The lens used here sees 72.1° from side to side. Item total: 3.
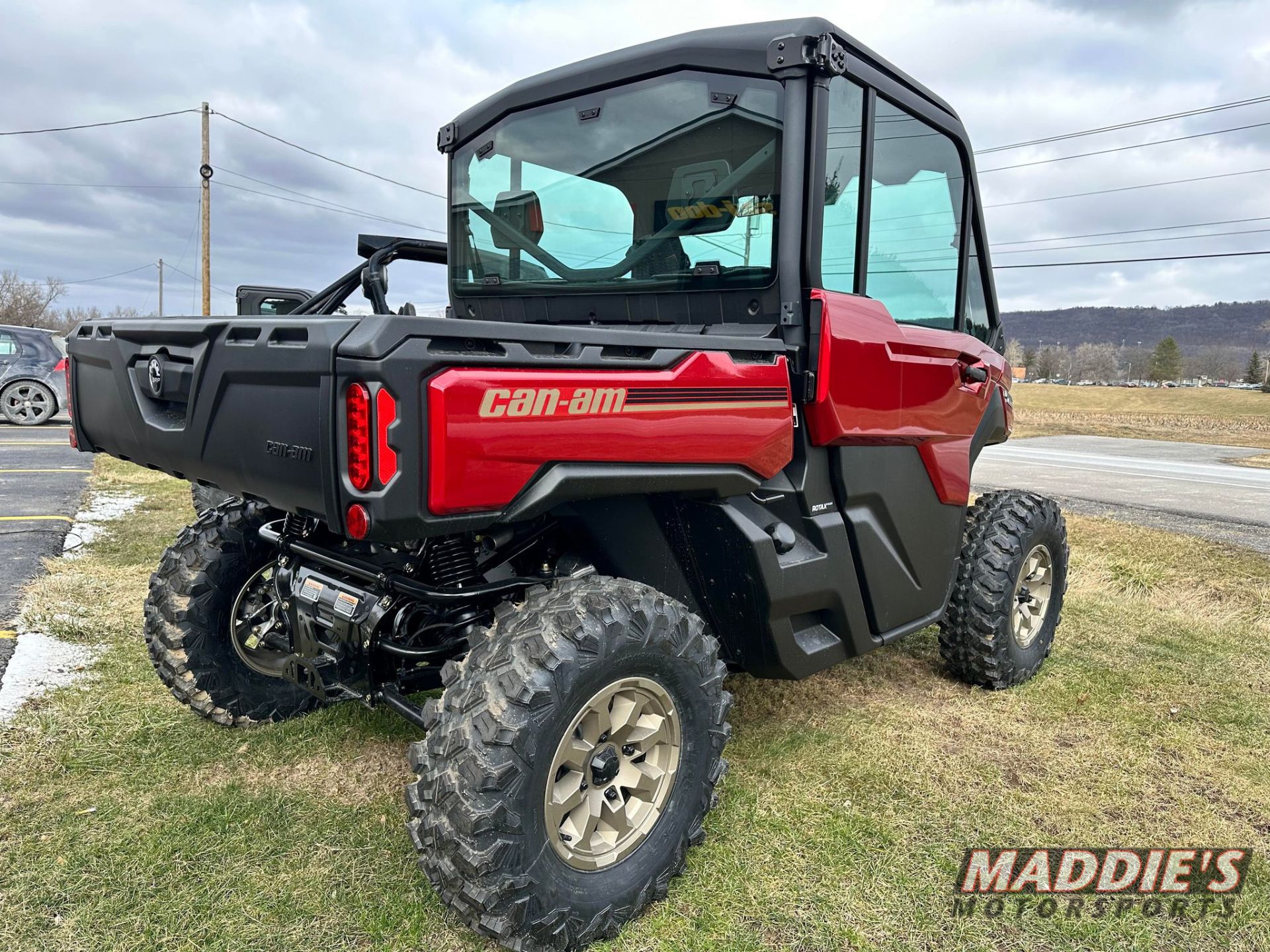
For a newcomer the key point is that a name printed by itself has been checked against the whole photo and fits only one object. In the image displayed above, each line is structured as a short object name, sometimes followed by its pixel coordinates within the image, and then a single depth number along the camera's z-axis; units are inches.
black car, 533.3
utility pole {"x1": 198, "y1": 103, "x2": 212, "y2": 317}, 855.1
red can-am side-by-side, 78.8
